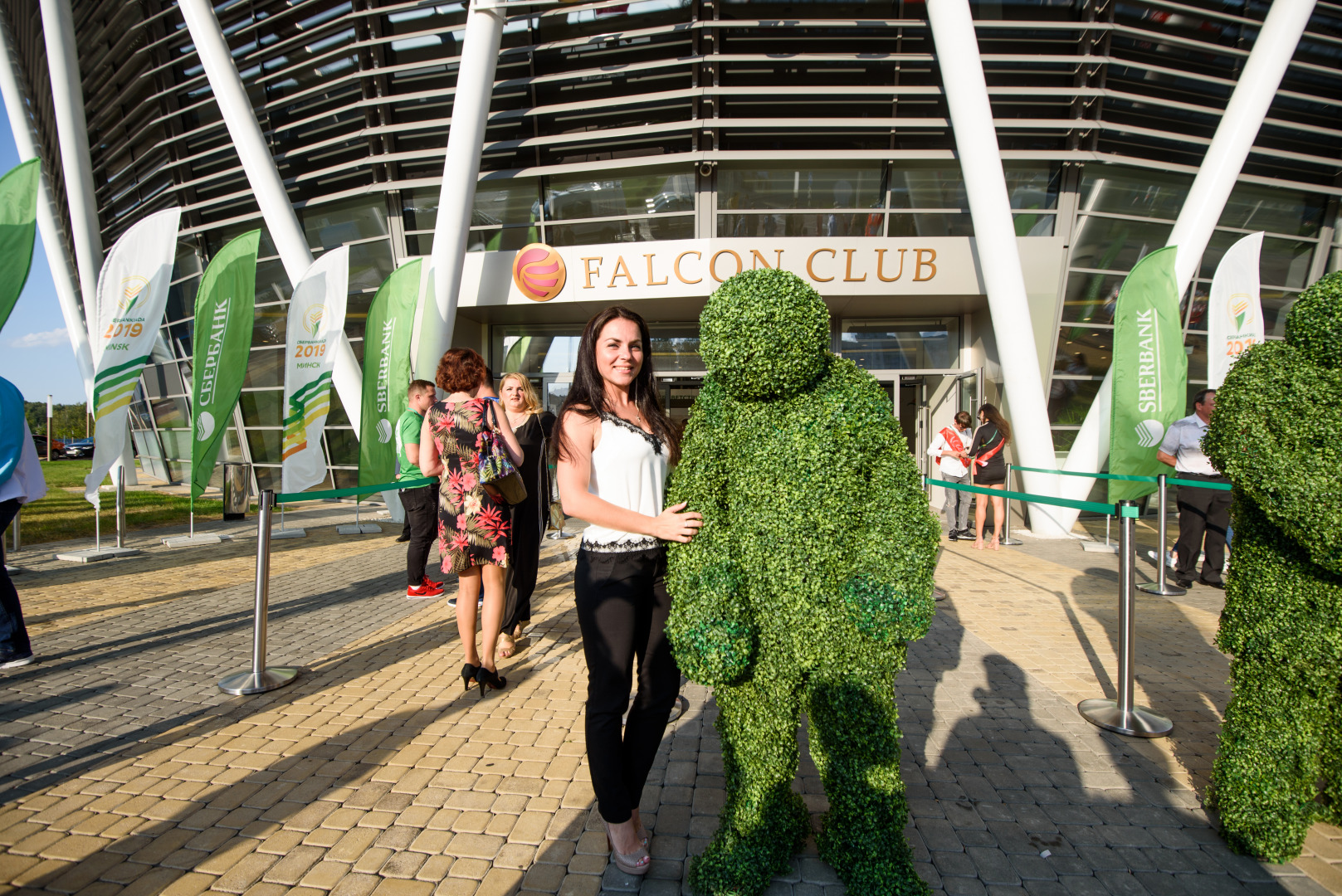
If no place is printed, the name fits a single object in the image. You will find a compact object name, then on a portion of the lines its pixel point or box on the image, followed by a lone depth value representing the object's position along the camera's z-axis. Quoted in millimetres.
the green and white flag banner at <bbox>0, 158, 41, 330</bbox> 5184
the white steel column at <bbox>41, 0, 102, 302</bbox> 11867
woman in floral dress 3352
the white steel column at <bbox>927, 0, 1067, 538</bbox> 7988
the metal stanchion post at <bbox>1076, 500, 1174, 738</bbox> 3049
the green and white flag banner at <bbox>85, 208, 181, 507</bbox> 6766
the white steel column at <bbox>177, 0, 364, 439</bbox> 9695
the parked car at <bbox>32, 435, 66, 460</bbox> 38156
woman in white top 2000
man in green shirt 5266
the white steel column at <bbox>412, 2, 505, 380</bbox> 8711
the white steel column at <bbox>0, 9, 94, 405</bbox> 12734
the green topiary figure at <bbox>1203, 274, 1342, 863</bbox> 1847
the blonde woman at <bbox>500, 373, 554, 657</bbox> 3998
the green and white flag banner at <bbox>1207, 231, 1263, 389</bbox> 6884
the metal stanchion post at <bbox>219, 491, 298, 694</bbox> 3492
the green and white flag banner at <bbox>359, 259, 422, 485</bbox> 7934
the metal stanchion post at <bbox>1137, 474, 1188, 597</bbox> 5418
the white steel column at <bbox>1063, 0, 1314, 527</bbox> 8000
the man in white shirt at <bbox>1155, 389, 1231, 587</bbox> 5605
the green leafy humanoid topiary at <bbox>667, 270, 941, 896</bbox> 1824
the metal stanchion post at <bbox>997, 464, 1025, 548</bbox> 8163
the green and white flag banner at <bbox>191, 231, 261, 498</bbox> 7086
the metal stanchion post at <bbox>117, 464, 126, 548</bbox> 7562
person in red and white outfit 8359
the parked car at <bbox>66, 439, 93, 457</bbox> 40750
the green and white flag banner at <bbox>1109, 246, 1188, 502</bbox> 6660
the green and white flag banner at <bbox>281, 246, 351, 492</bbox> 7547
